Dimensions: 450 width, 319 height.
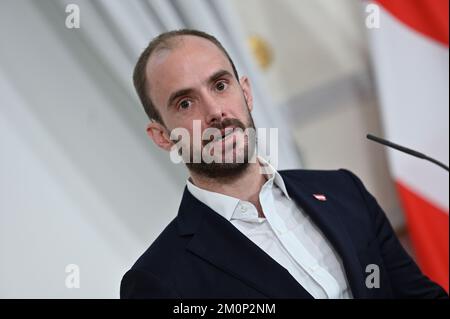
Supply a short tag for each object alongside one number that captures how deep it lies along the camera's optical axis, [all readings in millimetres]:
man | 3427
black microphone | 3452
